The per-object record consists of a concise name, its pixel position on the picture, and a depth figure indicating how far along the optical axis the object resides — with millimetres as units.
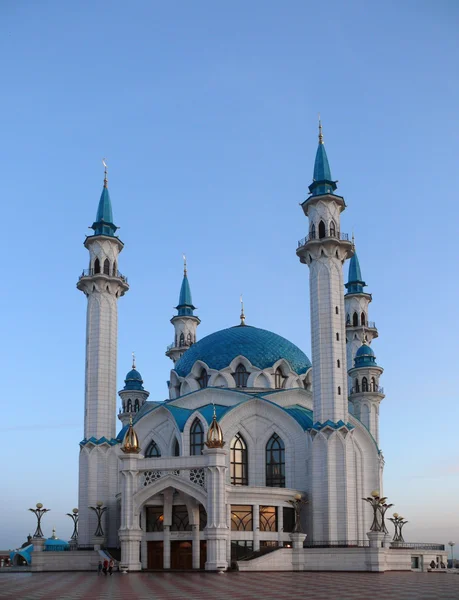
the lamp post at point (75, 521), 51094
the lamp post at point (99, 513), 48250
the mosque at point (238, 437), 44125
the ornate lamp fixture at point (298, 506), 43469
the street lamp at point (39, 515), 48000
